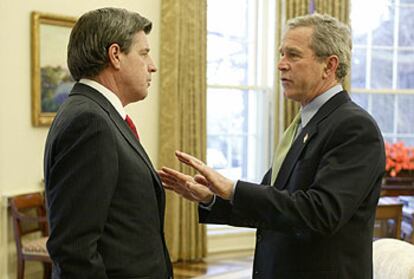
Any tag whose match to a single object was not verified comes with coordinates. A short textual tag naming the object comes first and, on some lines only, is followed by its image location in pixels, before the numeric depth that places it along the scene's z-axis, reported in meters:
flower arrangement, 4.54
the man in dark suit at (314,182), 1.54
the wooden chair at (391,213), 4.51
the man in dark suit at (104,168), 1.34
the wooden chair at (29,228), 3.98
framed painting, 4.30
